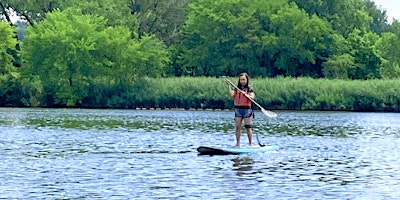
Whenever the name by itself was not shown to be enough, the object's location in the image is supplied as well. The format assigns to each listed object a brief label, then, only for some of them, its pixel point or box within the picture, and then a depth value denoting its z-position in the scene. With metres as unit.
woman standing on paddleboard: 27.81
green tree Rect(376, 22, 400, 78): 96.81
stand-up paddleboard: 27.53
